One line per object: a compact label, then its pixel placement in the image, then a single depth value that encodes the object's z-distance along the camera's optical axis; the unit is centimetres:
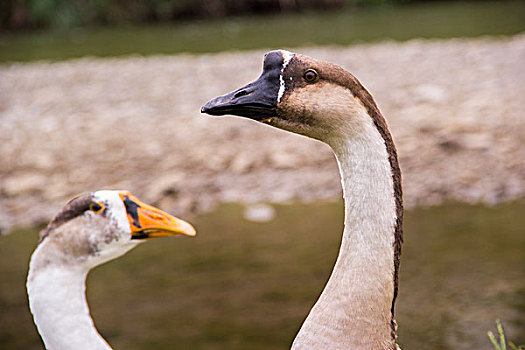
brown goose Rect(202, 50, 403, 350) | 437
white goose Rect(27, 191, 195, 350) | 615
